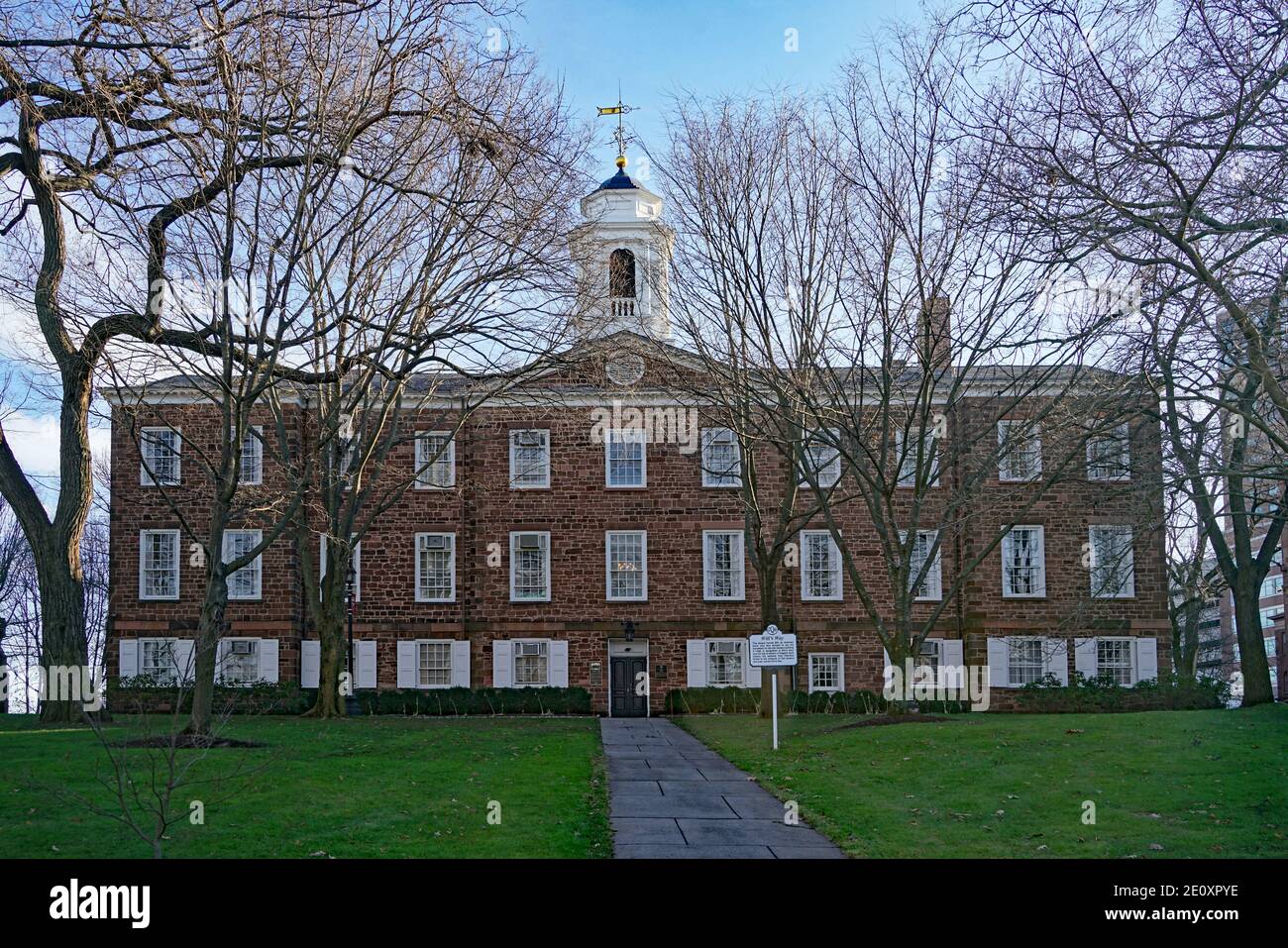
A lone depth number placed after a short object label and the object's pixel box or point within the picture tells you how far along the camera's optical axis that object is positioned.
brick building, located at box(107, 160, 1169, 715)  36.12
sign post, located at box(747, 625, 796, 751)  20.97
